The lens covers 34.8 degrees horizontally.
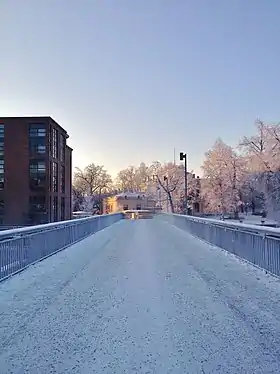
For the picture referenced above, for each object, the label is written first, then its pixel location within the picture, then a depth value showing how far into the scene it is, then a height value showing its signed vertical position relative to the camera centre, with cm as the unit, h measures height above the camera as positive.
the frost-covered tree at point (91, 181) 10525 +767
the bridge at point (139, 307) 414 -132
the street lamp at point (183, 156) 3646 +461
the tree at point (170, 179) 8088 +618
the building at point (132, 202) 10169 +257
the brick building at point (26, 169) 5544 +561
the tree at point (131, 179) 12194 +954
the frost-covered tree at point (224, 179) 5991 +454
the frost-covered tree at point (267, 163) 4478 +507
